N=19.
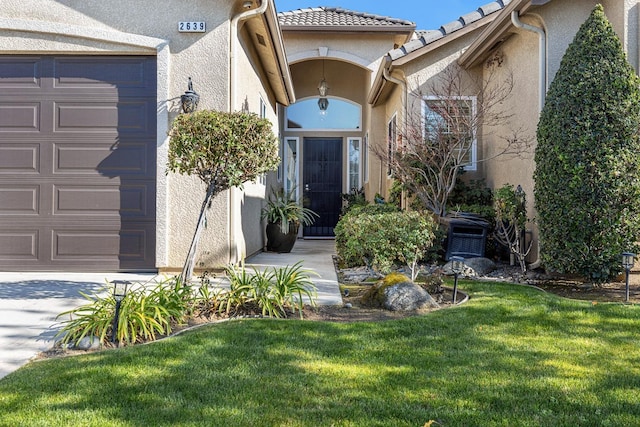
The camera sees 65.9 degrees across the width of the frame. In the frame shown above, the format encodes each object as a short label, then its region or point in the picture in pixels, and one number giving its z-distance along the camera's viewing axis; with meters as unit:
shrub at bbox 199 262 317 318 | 4.40
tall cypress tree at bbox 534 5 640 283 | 5.43
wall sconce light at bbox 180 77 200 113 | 6.25
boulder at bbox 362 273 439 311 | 4.69
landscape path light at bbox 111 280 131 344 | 3.52
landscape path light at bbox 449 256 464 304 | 4.86
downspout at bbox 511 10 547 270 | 6.84
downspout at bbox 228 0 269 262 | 6.46
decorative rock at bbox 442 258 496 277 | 6.92
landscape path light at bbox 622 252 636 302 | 5.06
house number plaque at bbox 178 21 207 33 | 6.46
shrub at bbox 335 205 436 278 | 5.61
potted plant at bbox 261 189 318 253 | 9.77
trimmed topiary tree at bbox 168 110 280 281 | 4.49
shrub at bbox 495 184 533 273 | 6.82
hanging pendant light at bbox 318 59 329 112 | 13.48
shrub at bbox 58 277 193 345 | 3.62
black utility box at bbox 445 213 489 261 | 7.53
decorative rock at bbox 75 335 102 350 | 3.52
